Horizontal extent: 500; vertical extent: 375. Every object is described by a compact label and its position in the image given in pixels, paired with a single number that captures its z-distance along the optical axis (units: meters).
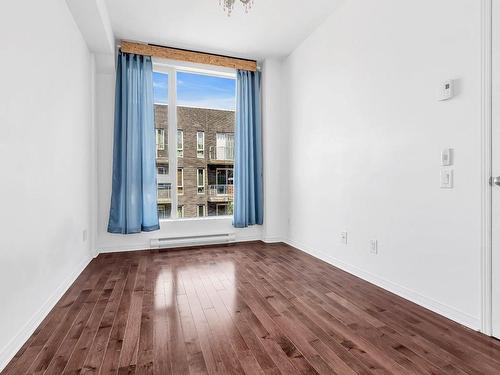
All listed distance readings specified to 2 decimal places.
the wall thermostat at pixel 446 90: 2.08
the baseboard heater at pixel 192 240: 4.22
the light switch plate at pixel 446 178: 2.10
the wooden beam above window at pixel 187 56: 4.02
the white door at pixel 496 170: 1.83
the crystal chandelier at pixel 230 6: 2.65
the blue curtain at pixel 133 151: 4.01
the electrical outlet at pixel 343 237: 3.25
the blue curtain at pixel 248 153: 4.56
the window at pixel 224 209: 4.75
